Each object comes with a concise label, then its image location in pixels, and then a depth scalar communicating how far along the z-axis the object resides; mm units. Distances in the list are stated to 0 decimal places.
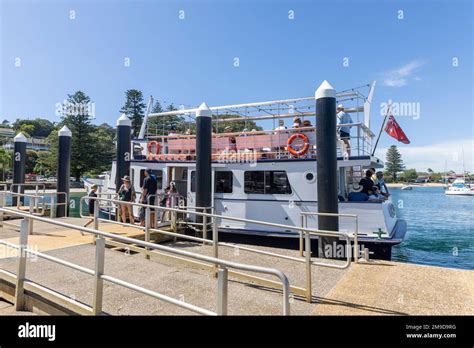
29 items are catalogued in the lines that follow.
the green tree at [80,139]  53281
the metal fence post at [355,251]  6551
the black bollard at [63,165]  12359
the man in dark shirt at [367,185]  9578
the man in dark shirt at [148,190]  8828
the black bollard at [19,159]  14219
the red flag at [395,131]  11125
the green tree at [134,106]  60528
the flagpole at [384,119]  10843
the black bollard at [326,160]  7574
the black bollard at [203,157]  9547
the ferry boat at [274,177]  9250
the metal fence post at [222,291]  2592
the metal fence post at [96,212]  6891
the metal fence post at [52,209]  10950
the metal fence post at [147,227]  6429
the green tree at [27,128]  88944
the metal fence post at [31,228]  8099
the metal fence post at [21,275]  3968
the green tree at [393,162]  129875
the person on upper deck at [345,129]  9772
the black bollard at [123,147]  11246
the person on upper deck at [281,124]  11300
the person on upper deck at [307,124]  10633
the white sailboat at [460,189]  64938
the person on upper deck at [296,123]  10547
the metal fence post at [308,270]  4457
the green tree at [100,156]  54938
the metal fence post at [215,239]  5355
